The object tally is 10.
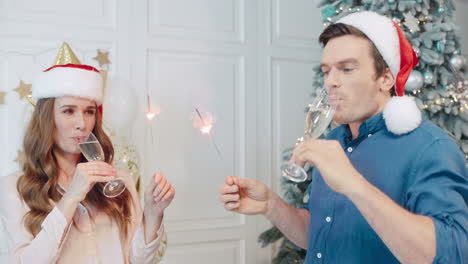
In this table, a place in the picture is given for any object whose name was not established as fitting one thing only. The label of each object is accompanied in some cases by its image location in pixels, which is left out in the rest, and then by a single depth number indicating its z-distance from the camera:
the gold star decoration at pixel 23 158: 1.79
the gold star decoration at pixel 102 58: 2.90
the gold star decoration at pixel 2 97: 2.71
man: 1.03
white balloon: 2.47
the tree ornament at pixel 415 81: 2.23
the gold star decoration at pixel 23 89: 2.70
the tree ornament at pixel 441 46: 2.32
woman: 1.54
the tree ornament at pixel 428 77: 2.28
